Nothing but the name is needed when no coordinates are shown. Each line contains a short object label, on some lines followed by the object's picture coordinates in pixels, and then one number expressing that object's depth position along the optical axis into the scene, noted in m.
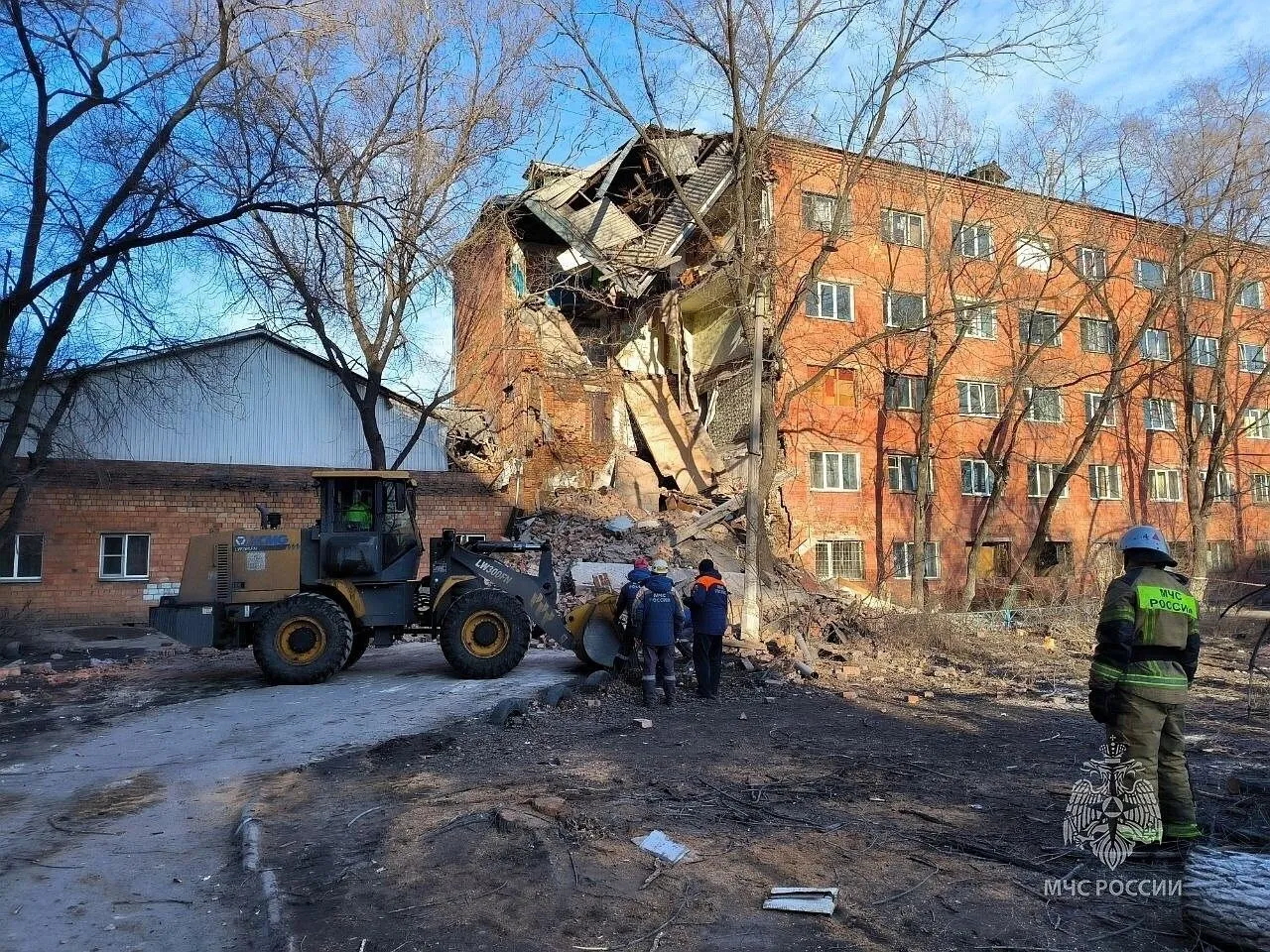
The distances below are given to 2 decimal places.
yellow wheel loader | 11.05
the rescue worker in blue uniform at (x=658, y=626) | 9.91
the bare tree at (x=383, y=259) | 14.62
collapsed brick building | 23.56
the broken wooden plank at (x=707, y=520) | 20.64
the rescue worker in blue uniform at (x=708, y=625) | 10.41
